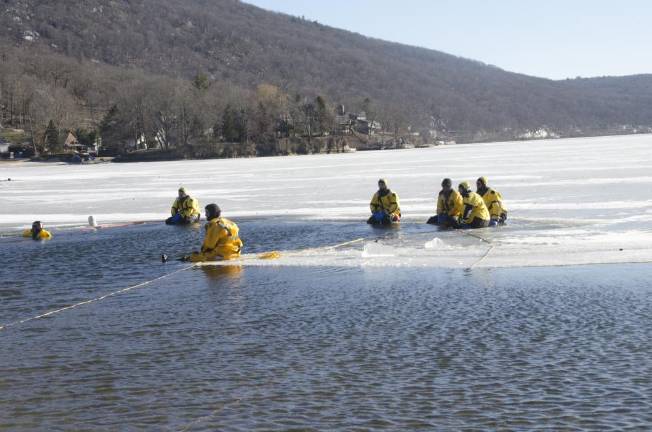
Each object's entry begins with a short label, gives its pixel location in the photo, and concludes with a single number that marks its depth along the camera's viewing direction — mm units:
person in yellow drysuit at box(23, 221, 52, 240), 21750
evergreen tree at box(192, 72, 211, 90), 160000
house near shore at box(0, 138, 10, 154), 117125
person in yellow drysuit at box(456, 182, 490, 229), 20266
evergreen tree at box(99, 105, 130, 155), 121219
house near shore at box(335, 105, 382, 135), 161062
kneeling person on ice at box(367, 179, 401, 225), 22109
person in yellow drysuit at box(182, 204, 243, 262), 16984
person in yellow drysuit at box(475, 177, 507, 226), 20781
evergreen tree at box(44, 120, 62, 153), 118638
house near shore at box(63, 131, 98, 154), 121862
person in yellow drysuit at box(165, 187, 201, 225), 24375
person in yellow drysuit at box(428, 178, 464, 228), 20828
